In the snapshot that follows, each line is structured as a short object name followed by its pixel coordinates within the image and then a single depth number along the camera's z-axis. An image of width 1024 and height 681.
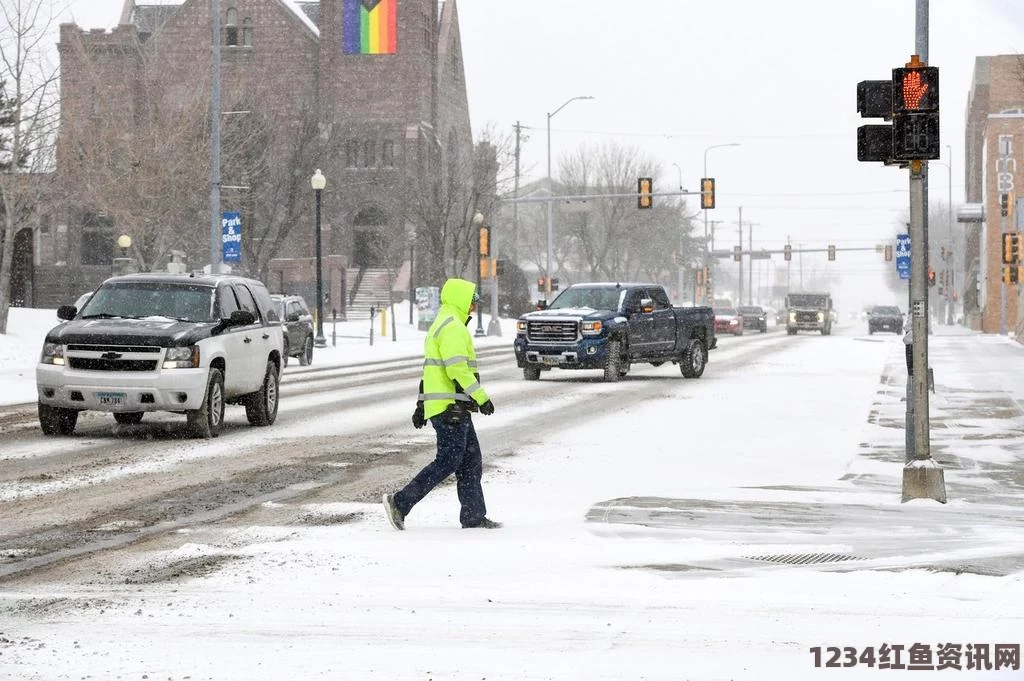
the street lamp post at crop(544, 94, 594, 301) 68.50
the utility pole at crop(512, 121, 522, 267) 85.97
